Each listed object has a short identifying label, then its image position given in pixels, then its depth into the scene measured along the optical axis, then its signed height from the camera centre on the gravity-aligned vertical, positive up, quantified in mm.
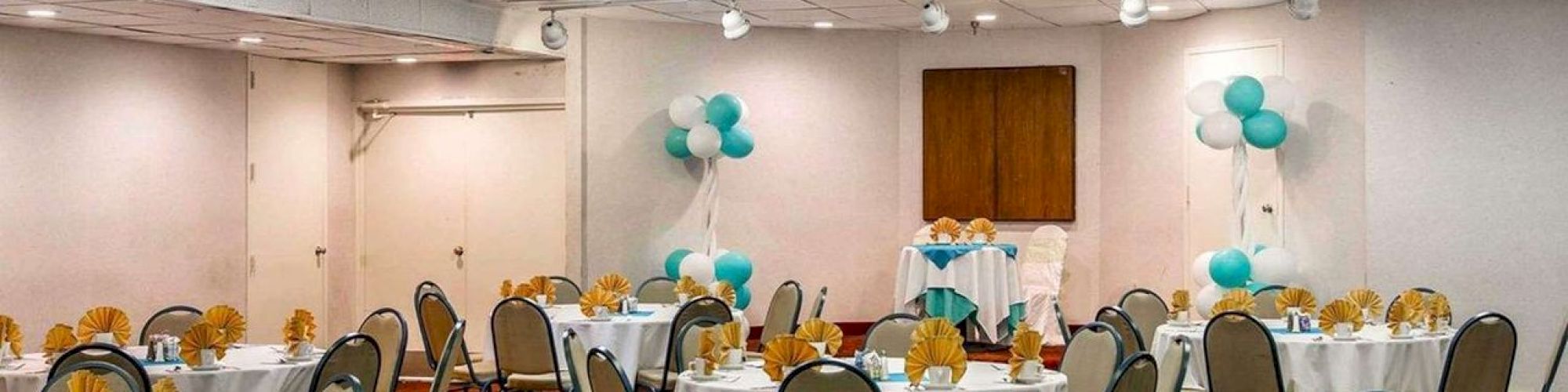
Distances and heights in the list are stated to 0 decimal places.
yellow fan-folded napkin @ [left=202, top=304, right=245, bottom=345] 7594 -511
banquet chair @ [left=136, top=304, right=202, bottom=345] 8758 -593
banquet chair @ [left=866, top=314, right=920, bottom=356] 7817 -603
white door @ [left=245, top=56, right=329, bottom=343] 12180 +31
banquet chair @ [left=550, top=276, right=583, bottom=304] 10945 -567
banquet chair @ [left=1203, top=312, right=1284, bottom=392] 7598 -669
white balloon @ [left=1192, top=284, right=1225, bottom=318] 11531 -648
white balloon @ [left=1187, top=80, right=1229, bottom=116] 11742 +597
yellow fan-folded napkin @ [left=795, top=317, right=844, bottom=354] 7043 -525
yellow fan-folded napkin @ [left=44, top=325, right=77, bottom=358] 7492 -576
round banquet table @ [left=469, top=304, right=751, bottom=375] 9312 -707
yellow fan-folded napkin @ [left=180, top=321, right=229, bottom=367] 7301 -568
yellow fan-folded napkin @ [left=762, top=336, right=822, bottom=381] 6484 -551
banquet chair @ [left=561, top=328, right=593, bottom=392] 6652 -595
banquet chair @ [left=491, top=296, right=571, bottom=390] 8859 -728
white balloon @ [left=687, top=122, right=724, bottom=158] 12828 +375
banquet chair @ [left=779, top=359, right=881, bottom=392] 5859 -585
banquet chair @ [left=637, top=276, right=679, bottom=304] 11148 -591
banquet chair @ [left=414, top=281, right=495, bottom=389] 9219 -653
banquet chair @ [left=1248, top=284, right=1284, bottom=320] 9742 -567
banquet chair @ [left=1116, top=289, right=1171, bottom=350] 9406 -592
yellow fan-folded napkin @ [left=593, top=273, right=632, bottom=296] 9852 -472
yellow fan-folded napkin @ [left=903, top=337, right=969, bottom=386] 6371 -561
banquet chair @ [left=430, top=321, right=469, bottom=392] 6891 -627
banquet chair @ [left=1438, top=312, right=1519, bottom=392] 7246 -643
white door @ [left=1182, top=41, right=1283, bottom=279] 12062 +92
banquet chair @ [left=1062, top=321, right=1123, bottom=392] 6941 -625
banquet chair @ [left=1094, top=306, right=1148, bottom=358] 8430 -604
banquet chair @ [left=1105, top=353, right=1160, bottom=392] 6062 -605
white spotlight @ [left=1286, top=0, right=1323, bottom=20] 10625 +1047
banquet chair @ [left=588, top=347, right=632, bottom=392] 6031 -585
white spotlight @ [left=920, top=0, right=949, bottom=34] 11141 +1063
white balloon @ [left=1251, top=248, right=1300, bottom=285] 11430 -460
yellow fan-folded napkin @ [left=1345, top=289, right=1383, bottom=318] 8789 -517
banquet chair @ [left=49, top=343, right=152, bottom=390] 6617 -584
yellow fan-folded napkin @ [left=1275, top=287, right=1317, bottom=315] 8703 -503
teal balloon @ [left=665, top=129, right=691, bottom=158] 13047 +363
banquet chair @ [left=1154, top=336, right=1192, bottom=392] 6484 -610
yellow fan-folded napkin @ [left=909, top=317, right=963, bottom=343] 6543 -482
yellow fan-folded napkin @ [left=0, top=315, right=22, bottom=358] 7438 -543
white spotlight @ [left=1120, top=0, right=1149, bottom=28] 10500 +1020
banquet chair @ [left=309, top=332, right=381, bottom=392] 6926 -626
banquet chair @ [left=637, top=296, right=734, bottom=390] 8914 -592
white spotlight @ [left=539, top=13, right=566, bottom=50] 11602 +1006
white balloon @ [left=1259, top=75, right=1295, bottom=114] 11500 +603
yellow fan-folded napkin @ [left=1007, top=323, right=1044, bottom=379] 6551 -538
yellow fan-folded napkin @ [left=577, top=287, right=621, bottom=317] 9461 -537
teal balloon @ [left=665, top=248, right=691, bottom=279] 13023 -478
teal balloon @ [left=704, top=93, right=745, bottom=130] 12789 +582
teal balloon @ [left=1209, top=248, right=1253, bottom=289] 11289 -463
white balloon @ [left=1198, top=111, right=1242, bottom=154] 11500 +391
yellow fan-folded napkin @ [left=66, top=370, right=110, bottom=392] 5059 -508
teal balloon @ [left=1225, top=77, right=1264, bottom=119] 11352 +593
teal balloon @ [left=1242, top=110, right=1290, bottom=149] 11398 +391
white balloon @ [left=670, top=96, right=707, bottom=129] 12930 +575
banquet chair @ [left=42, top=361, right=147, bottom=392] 5723 -578
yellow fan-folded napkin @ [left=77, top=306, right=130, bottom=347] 7738 -530
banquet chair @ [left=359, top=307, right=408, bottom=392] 8102 -604
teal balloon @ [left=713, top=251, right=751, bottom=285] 12812 -509
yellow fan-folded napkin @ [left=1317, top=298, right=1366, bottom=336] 8181 -538
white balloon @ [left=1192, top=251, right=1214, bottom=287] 11742 -491
